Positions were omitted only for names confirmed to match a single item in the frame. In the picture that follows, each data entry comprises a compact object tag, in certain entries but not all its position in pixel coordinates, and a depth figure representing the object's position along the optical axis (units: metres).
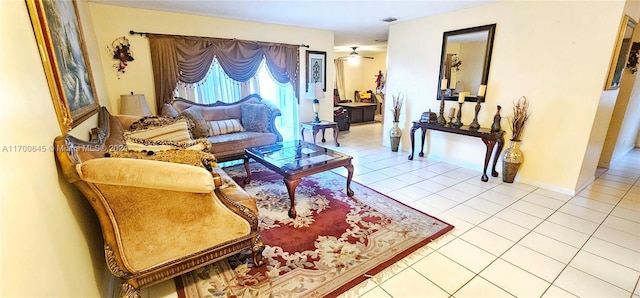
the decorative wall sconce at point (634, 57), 3.48
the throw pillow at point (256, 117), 4.01
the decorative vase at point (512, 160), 3.19
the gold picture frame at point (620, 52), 2.60
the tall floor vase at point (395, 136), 4.65
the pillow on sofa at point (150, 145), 1.86
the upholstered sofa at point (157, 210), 1.25
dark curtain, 3.65
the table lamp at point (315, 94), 4.92
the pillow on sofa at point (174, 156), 1.50
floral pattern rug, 1.67
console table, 3.26
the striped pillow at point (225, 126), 3.77
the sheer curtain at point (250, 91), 4.09
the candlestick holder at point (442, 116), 3.85
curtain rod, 3.42
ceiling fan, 7.57
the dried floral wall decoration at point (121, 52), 3.37
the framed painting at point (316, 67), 4.98
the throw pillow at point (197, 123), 3.52
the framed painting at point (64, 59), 1.26
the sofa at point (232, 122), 3.56
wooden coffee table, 2.45
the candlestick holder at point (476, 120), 3.46
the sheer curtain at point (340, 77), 8.60
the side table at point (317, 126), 4.81
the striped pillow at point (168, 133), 2.45
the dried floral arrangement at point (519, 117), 3.12
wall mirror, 3.48
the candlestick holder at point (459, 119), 3.67
